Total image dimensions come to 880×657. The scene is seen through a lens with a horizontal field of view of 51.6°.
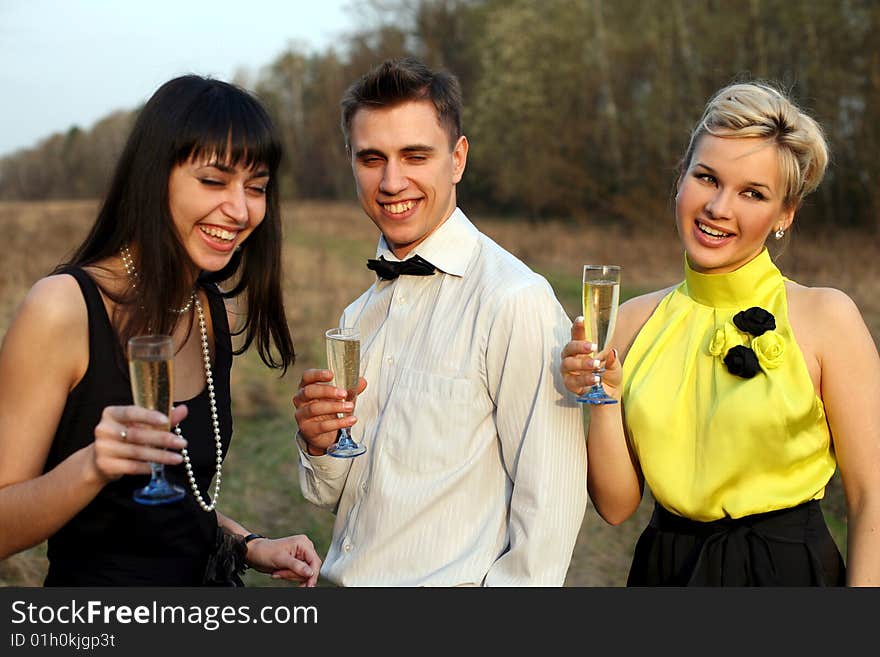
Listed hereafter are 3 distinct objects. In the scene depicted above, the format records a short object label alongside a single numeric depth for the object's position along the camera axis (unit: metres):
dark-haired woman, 2.41
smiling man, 2.71
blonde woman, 2.86
